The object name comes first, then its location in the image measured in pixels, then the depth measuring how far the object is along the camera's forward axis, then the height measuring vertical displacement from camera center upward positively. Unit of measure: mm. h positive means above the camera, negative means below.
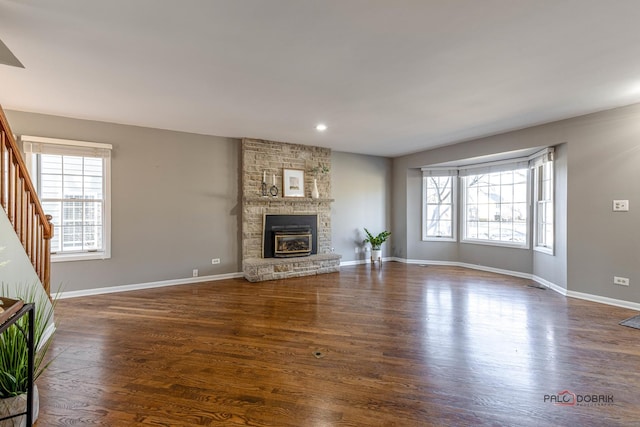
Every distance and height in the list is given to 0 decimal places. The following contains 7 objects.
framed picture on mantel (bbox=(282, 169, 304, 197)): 5730 +696
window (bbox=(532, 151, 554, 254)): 4629 +265
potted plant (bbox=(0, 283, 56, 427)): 1535 -883
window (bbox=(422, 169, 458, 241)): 6543 +306
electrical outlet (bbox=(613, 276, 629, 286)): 3691 -816
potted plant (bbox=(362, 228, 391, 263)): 6645 -600
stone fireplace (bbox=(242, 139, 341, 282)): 5324 -25
